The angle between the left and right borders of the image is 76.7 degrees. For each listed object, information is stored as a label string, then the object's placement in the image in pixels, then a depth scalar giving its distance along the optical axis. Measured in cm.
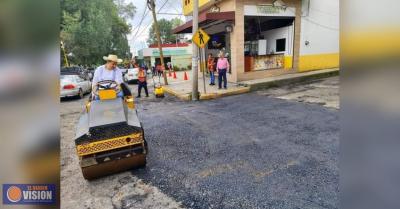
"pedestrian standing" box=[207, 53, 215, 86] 1362
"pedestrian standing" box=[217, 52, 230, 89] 1165
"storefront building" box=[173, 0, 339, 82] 1310
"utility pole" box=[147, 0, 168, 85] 1518
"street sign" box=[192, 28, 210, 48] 1000
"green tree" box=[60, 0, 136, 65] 2438
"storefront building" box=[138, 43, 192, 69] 3931
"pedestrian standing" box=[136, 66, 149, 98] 1209
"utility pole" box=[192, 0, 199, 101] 1047
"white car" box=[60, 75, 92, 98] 1205
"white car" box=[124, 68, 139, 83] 2044
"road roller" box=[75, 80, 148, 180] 375
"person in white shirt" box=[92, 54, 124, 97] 526
